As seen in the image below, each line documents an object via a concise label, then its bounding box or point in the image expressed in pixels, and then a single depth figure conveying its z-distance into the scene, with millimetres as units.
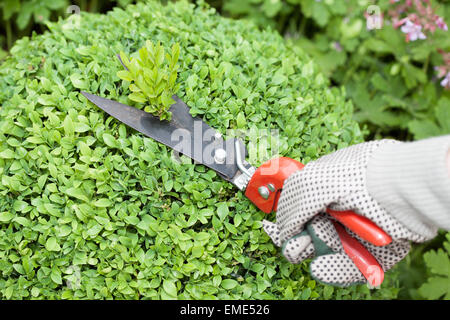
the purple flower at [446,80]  2105
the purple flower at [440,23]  2012
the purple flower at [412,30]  1970
